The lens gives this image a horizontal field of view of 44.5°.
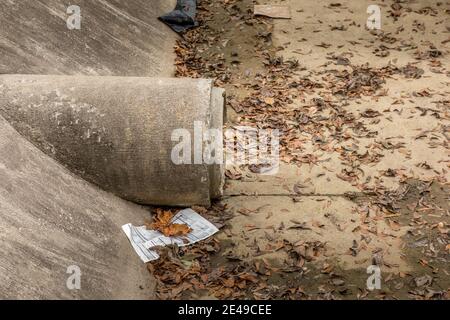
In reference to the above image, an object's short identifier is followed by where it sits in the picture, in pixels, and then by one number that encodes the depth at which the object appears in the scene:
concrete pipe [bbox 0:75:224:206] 5.00
